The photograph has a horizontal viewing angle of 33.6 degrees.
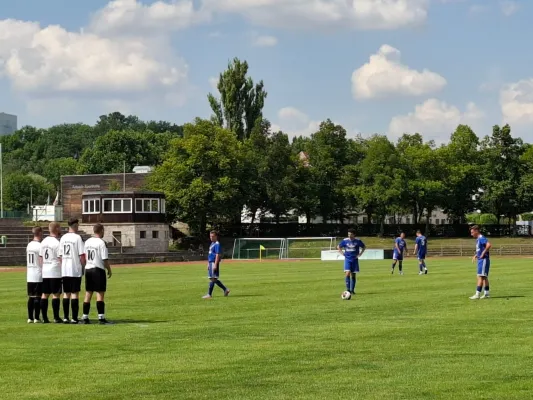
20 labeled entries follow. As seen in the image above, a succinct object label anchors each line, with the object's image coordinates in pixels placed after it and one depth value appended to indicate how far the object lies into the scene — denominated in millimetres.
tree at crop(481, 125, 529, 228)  106750
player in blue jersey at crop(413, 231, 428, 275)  42406
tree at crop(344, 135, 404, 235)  102188
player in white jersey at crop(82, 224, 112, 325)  18781
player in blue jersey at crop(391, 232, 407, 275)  42906
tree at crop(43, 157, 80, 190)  160500
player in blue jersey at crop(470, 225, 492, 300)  25250
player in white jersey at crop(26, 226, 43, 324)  19500
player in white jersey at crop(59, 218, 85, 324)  18906
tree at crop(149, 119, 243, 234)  91062
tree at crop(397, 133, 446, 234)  104250
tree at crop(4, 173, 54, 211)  135250
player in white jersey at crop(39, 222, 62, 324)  19312
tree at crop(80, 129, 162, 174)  138125
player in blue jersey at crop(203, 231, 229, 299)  27234
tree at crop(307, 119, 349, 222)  107125
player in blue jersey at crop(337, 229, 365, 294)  26438
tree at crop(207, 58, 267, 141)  106750
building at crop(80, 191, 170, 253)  84500
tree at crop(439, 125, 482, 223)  108375
